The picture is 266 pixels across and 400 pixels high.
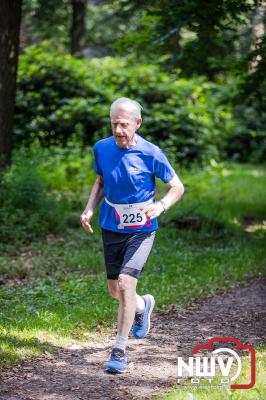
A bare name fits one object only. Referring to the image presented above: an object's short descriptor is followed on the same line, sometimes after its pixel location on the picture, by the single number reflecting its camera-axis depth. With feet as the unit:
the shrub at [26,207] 68.95
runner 36.22
